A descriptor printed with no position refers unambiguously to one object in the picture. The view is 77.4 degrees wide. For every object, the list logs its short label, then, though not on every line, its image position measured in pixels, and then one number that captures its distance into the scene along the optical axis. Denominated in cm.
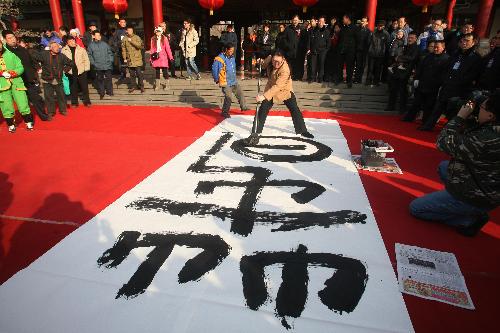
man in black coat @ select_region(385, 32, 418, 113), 694
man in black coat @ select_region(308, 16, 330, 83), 819
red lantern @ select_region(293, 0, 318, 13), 837
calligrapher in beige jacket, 500
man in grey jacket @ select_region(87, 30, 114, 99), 842
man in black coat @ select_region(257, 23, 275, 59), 1145
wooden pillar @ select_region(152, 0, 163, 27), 1011
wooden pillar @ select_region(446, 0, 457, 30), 1029
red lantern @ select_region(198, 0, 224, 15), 851
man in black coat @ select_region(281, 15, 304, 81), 859
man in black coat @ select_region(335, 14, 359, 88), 781
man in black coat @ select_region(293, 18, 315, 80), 865
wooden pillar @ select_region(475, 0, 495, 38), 883
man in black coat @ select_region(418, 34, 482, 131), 518
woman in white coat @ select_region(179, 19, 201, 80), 912
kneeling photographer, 232
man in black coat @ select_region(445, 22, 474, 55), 698
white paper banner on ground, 186
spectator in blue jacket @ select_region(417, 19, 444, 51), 711
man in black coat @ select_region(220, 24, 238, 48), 983
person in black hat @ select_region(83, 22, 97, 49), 898
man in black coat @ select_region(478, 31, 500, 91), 499
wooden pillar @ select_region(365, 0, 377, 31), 891
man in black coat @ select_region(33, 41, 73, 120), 705
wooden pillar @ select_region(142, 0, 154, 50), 1254
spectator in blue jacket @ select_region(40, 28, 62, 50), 911
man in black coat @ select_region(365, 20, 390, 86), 764
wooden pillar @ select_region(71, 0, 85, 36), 1103
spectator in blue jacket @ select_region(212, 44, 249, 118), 670
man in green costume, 547
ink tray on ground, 404
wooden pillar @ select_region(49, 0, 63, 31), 1129
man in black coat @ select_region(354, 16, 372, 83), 774
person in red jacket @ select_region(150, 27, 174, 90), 888
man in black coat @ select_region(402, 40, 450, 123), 584
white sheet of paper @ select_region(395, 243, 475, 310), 203
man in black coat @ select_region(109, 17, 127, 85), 989
